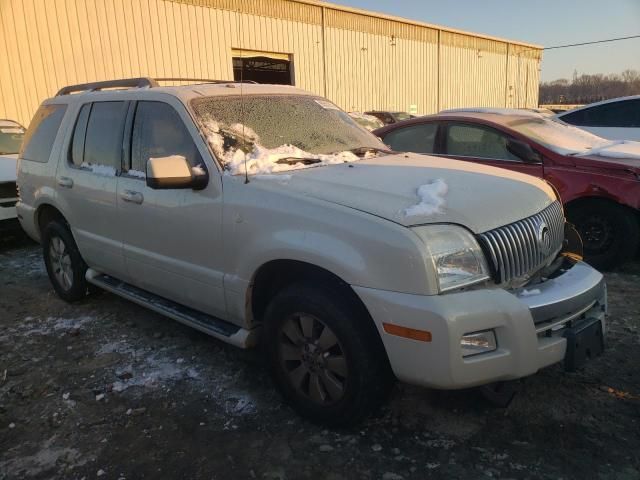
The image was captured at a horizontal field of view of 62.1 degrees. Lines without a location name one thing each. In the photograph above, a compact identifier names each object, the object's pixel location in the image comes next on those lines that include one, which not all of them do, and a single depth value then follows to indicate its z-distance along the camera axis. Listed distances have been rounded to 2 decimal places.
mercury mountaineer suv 2.36
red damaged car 4.93
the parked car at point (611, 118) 7.77
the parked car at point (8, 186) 6.96
